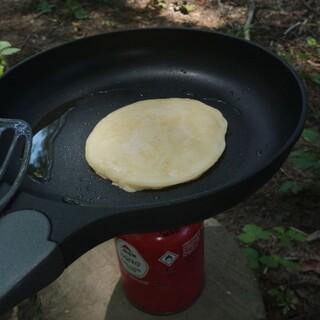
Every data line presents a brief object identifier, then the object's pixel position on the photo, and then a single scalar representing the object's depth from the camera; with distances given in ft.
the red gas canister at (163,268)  1.29
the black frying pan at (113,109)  0.81
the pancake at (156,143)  1.18
